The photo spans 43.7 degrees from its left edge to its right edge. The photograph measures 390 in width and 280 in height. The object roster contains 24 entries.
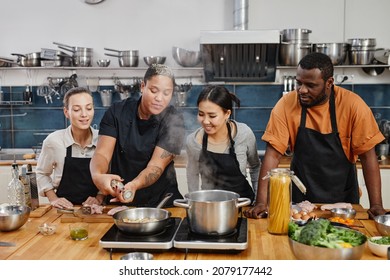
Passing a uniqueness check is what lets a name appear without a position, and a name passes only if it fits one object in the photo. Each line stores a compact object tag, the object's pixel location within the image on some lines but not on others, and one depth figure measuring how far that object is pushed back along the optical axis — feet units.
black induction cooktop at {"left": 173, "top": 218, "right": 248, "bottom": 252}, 3.62
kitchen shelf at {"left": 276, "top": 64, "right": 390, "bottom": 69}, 8.54
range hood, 8.23
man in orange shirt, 5.37
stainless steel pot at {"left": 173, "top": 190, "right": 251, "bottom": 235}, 3.75
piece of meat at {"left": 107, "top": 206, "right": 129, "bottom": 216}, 4.63
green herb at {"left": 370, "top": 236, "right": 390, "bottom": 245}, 3.63
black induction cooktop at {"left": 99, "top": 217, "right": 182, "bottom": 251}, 3.67
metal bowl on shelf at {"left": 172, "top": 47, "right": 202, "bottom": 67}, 7.42
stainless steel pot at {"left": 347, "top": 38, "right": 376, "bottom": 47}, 8.59
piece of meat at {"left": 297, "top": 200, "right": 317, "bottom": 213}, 4.63
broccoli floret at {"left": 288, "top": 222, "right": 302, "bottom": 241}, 3.53
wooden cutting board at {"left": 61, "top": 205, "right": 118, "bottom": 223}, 4.55
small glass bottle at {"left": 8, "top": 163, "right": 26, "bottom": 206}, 4.77
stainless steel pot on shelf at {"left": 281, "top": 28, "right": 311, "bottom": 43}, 8.52
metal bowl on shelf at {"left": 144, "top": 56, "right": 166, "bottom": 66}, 7.57
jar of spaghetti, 4.06
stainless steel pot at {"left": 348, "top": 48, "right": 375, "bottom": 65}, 8.66
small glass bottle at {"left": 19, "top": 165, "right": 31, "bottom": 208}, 4.82
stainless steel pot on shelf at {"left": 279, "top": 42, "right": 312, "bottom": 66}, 8.52
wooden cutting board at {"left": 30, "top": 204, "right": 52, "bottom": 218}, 4.76
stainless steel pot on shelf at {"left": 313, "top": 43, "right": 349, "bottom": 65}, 8.46
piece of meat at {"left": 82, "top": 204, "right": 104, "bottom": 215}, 4.67
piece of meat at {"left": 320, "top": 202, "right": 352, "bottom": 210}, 4.74
